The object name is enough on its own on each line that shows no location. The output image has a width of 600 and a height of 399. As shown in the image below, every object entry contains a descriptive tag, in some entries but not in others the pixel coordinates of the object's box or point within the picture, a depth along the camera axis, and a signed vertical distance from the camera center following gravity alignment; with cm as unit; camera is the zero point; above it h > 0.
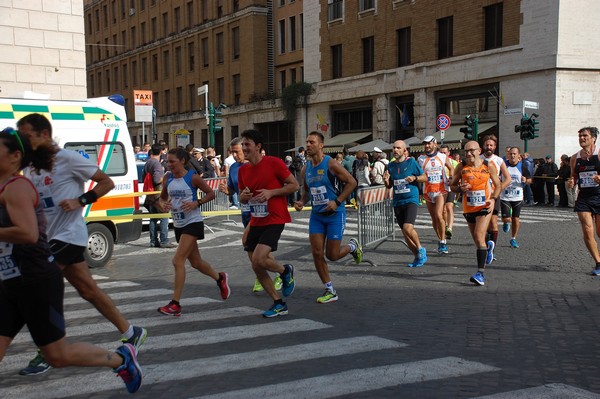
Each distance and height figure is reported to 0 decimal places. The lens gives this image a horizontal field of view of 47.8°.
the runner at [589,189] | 927 -73
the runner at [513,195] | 1242 -106
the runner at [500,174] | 1005 -57
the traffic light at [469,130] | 2567 +28
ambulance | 1099 -12
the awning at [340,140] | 3597 -9
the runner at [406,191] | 1022 -80
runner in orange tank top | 877 -72
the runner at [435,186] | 1166 -84
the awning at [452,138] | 2919 -3
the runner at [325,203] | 774 -74
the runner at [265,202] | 707 -66
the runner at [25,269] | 382 -74
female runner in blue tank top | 720 -81
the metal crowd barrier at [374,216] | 1139 -136
